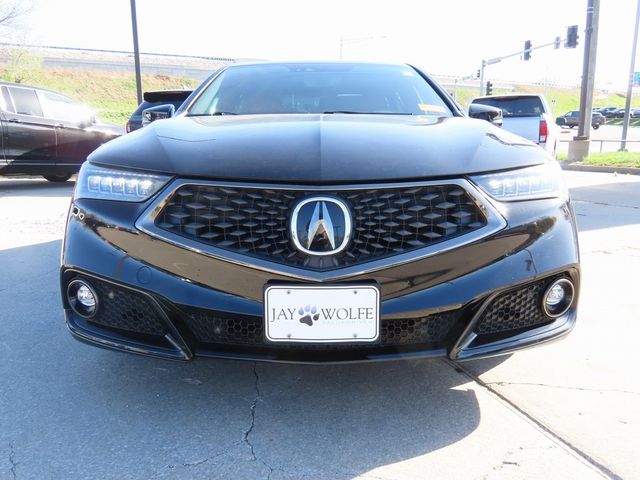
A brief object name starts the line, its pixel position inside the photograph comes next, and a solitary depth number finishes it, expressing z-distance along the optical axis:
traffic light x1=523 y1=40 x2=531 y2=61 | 30.14
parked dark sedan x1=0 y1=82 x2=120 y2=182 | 8.75
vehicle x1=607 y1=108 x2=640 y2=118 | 51.62
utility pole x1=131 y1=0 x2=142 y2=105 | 16.17
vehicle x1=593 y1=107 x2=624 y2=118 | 52.91
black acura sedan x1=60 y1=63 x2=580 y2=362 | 1.86
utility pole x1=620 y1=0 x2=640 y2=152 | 18.27
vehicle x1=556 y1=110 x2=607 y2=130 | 47.23
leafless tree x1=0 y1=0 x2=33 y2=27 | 26.22
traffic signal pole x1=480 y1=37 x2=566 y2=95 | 27.47
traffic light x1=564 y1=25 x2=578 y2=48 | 22.77
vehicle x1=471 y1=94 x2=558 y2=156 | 9.98
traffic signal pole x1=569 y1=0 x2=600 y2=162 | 13.79
